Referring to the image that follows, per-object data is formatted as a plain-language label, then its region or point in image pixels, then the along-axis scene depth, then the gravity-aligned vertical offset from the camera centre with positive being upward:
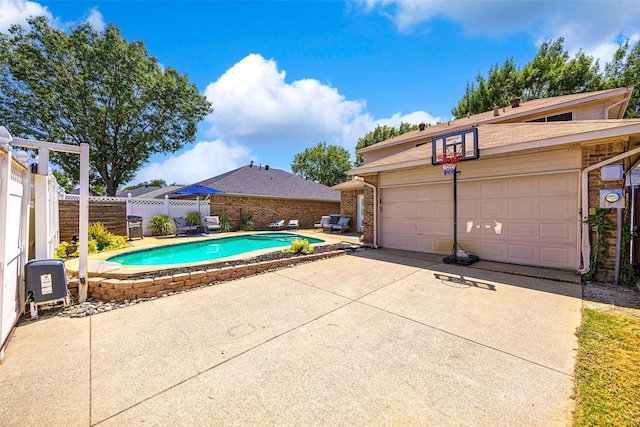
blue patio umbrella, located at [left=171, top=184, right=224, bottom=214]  13.44 +1.15
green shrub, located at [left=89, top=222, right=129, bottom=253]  8.52 -0.93
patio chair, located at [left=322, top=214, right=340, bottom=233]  15.64 -0.63
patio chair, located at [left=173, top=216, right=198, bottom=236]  13.03 -0.75
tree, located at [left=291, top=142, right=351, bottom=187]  35.66 +6.94
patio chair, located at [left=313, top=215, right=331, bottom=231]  15.92 -0.64
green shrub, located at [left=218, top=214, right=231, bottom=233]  14.91 -0.63
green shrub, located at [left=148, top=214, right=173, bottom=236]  12.79 -0.68
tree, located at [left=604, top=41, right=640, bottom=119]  16.12 +9.06
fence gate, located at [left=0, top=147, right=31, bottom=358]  2.79 -0.25
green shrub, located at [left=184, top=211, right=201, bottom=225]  13.91 -0.31
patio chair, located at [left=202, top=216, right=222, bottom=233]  13.99 -0.64
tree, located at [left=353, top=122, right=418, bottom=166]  25.55 +8.08
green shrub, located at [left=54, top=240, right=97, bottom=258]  6.64 -1.04
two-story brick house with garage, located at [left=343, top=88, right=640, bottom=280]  5.35 +0.61
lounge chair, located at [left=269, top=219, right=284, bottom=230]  16.52 -0.83
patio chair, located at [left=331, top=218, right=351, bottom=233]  14.64 -0.81
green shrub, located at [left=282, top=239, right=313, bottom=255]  7.25 -1.01
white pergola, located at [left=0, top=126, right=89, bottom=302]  4.16 +0.11
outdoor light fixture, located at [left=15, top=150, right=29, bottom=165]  3.33 +0.75
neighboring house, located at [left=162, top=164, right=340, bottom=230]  15.87 +1.03
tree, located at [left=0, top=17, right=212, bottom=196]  14.32 +7.26
